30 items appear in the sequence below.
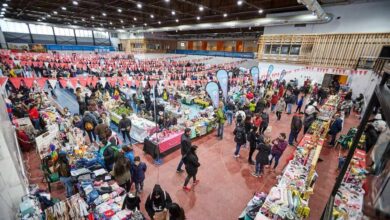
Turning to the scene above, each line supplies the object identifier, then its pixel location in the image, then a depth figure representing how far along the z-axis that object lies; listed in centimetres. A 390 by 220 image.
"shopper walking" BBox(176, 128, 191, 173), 523
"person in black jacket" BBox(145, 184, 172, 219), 368
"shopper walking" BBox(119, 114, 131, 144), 709
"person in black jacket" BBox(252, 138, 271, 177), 551
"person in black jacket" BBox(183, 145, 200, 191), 490
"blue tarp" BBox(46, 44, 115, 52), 3318
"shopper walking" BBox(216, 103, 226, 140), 783
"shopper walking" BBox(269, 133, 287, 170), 566
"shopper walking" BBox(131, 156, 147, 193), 468
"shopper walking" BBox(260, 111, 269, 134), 792
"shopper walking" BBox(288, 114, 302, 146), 718
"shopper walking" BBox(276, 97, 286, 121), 1002
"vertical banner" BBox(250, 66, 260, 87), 1148
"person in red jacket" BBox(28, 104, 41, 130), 757
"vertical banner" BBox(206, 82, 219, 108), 767
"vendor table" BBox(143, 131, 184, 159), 660
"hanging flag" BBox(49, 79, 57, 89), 1215
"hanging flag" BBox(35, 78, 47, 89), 1222
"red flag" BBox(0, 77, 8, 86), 710
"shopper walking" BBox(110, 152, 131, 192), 452
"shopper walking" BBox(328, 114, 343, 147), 725
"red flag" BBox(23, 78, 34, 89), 1186
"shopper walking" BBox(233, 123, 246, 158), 647
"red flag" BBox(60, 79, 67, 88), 1307
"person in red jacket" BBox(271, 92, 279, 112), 1122
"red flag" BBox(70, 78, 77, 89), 1332
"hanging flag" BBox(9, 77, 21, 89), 1148
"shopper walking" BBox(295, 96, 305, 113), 1091
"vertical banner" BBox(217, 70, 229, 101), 789
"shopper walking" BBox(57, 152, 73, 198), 459
